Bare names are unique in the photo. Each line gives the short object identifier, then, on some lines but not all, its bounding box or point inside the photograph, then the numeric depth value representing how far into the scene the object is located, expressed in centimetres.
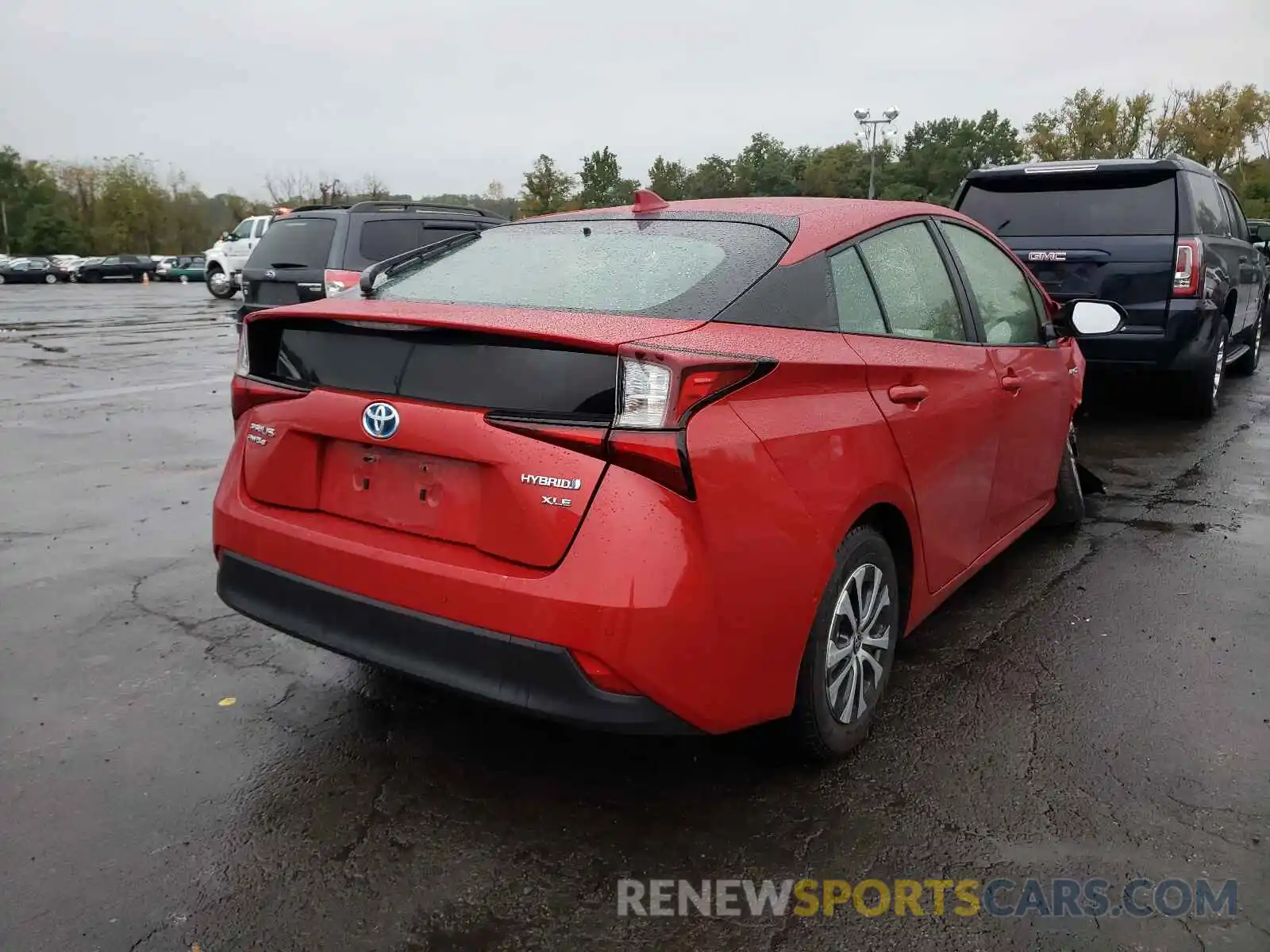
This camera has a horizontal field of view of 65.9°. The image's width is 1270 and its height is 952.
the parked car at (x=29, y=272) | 4497
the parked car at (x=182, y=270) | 4859
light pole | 3042
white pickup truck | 2736
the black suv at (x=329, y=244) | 984
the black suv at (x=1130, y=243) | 712
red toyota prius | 223
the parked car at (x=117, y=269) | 4728
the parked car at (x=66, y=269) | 4725
